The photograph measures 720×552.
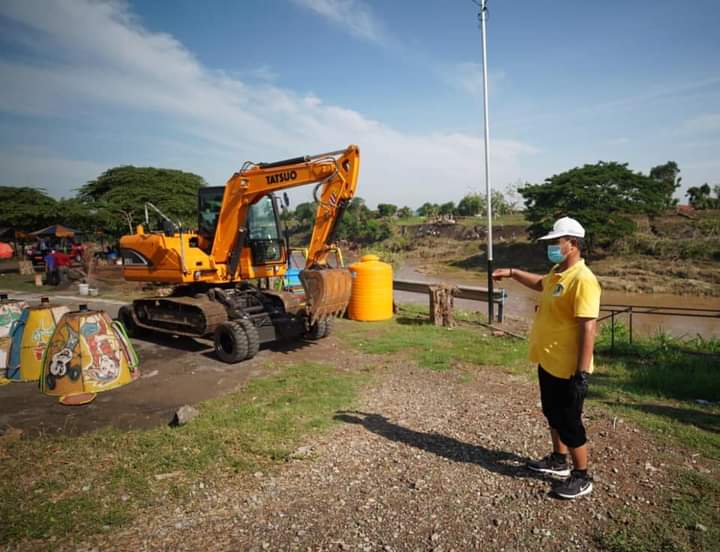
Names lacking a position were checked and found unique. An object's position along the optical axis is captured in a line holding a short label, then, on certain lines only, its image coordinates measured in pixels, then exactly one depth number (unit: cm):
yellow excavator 723
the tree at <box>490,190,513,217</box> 6116
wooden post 974
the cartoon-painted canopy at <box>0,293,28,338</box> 698
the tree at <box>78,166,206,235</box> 3045
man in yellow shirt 298
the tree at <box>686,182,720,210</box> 3534
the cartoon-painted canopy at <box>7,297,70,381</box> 626
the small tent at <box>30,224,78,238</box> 2810
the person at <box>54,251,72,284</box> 1873
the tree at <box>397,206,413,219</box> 6525
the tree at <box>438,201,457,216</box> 6053
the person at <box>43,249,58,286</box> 1884
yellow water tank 1037
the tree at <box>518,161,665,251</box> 2638
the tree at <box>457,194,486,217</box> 6066
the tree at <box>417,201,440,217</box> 6162
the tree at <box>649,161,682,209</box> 5865
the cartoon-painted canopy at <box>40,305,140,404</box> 550
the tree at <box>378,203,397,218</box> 5816
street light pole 1031
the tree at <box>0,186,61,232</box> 3184
